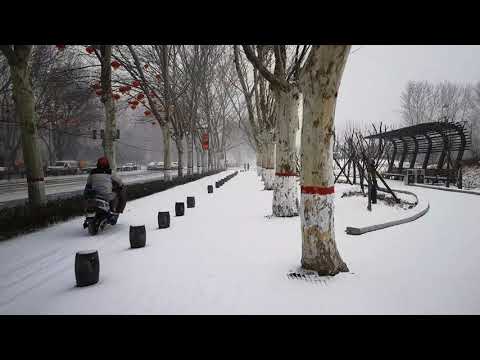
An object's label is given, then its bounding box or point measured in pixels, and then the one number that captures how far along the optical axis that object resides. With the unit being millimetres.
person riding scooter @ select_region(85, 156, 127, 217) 5965
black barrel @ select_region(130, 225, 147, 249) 4941
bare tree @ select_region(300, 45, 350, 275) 3055
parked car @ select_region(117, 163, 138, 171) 45062
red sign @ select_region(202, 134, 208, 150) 23889
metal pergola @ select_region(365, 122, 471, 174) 12133
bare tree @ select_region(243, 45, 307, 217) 6832
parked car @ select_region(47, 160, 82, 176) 27922
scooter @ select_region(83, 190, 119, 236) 5871
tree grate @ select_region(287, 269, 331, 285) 3215
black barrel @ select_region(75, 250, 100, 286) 3352
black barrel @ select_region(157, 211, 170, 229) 6469
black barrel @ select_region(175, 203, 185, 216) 7888
